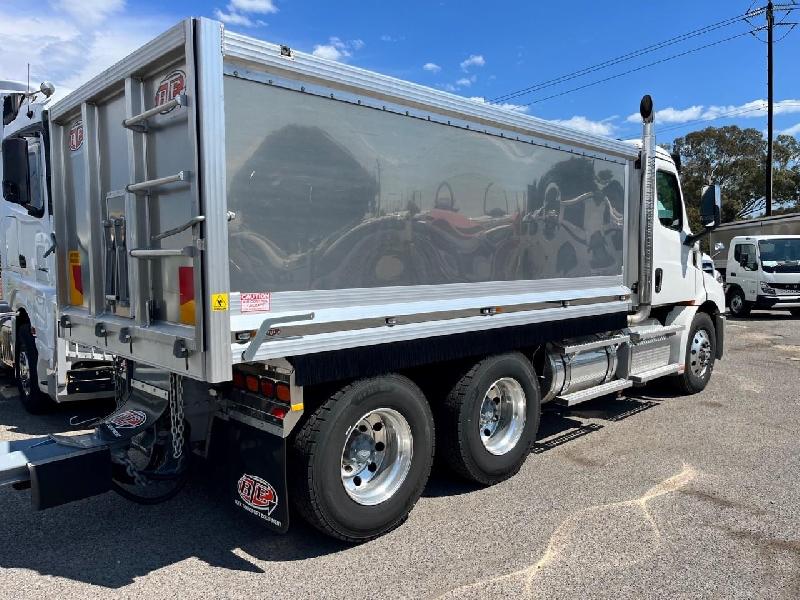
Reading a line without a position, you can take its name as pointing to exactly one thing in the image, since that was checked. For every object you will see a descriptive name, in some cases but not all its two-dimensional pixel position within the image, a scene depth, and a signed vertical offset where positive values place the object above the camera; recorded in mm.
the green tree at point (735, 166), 39531 +6708
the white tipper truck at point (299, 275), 3180 +27
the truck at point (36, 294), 5734 -82
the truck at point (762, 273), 16750 -99
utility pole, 28484 +9781
